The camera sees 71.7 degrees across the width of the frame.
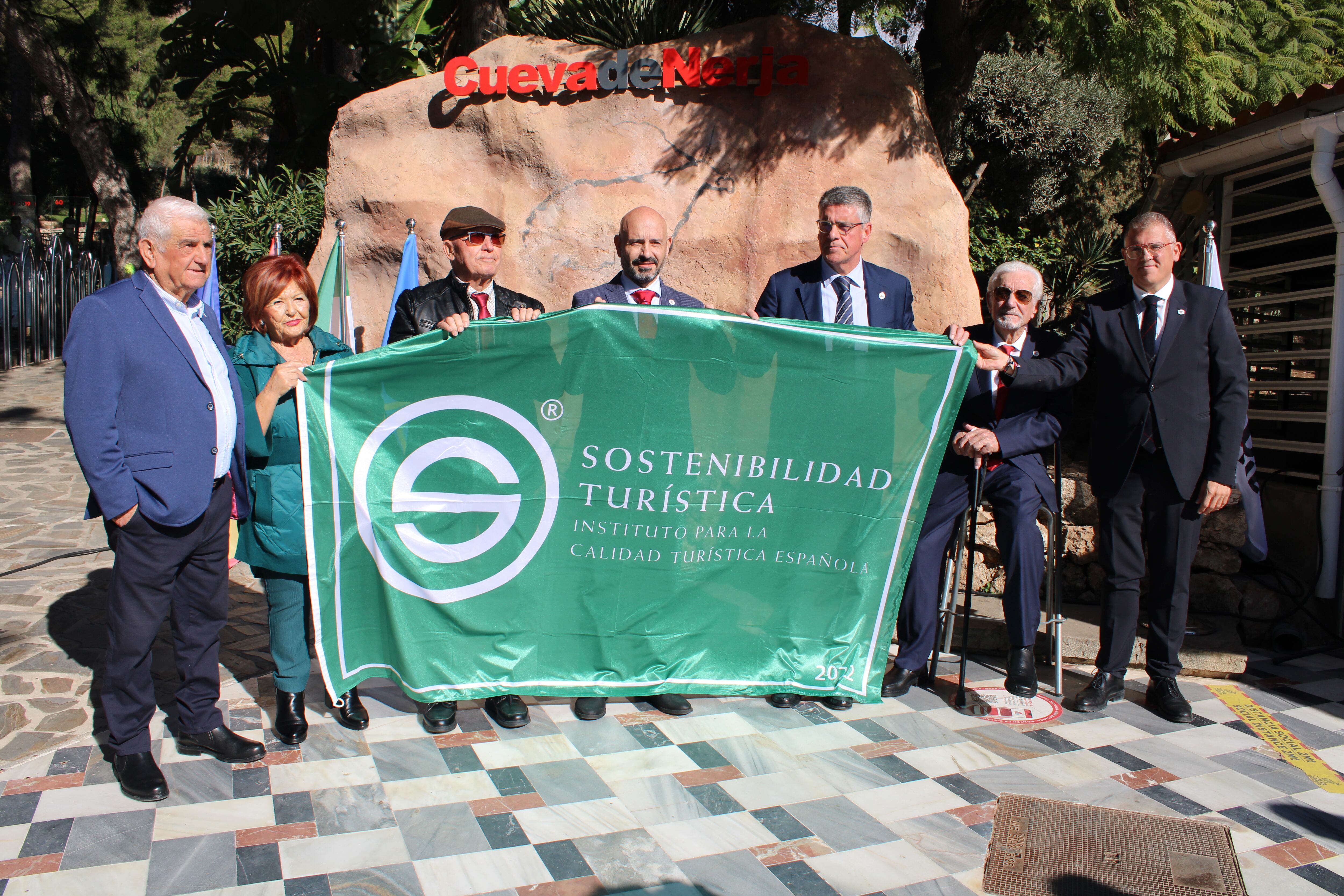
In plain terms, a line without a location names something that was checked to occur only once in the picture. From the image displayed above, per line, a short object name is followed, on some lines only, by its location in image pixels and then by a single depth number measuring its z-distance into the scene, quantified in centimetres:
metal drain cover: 285
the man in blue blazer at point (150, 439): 296
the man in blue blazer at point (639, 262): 403
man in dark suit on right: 405
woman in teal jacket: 341
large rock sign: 712
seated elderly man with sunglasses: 417
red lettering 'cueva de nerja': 727
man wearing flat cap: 395
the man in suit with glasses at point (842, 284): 418
